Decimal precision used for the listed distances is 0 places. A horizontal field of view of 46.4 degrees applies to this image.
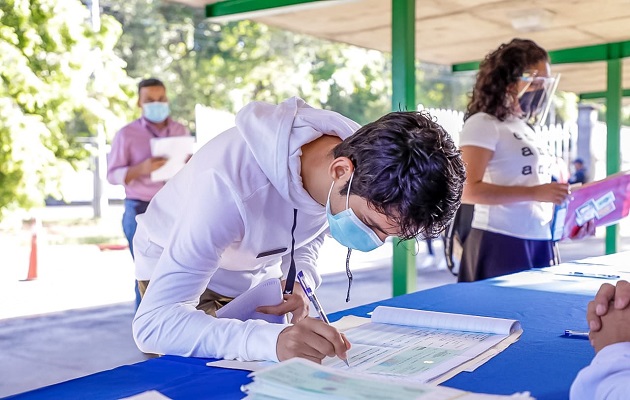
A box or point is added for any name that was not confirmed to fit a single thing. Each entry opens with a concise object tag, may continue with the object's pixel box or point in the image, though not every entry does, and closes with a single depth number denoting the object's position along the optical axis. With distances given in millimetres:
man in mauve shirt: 4572
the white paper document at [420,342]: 1350
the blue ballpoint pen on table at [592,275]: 2500
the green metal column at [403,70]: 4234
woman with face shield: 2922
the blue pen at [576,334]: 1624
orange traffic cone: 7840
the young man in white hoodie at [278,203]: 1384
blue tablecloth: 1250
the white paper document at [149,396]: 1213
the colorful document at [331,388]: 1077
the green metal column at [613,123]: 6578
